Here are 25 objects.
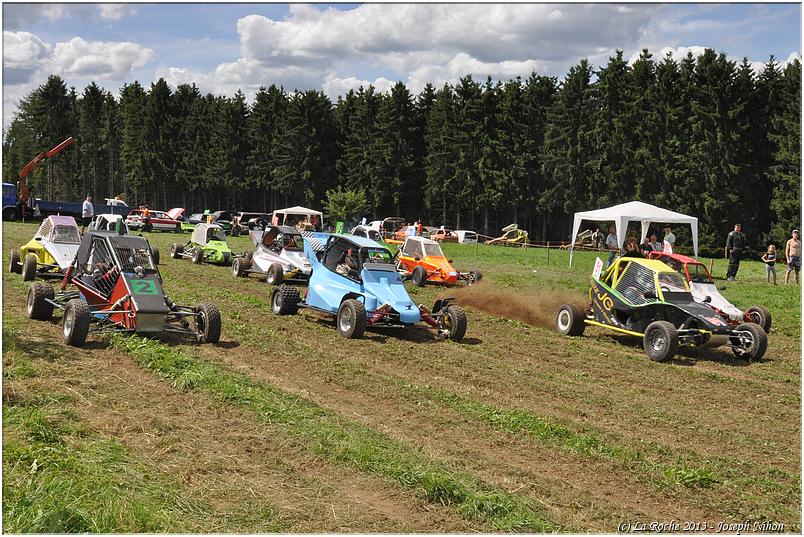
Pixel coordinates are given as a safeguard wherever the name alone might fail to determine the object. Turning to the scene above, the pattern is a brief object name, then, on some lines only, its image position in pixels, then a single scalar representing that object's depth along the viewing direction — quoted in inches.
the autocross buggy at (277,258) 801.6
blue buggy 539.5
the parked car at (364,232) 1353.5
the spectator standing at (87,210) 1405.0
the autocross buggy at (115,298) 458.6
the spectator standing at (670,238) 1072.2
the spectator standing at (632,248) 725.0
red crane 1699.8
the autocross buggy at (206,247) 983.6
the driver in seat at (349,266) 582.6
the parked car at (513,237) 1902.7
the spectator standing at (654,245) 994.8
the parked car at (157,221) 1846.7
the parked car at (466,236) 1983.3
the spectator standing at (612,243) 1030.3
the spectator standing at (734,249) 957.8
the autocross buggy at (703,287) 581.0
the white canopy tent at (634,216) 1060.5
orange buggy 876.7
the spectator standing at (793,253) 889.6
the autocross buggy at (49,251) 705.0
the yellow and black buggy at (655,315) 512.4
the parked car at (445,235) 1907.9
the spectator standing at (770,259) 911.7
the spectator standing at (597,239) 1482.5
